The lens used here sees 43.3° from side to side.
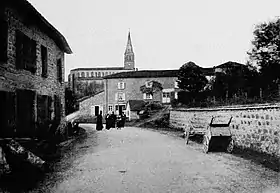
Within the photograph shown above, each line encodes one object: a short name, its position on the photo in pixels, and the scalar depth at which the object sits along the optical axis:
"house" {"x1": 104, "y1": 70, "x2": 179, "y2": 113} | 59.72
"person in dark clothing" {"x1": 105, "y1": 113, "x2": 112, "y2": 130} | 24.69
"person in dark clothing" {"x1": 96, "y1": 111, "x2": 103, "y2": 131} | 23.24
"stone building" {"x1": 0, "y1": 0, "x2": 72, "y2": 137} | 10.46
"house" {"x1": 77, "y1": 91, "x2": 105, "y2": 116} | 58.15
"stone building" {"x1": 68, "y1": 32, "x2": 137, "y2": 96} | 84.31
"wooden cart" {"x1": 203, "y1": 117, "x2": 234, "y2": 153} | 11.80
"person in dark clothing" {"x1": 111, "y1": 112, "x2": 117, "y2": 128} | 25.45
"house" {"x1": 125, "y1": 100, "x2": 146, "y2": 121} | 43.12
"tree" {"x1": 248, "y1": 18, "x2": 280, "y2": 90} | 13.99
